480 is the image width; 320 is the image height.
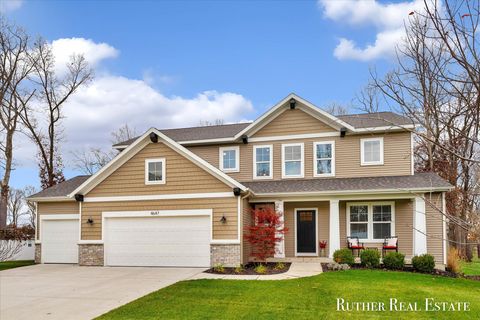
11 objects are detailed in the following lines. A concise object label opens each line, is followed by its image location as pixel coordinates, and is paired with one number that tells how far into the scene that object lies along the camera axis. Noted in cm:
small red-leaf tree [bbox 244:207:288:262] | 1491
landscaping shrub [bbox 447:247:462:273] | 1534
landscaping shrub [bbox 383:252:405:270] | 1476
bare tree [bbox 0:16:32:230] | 2775
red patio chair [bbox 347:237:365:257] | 1670
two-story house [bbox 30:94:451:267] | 1571
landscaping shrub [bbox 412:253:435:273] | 1444
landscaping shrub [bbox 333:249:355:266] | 1502
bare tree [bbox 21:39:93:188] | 2984
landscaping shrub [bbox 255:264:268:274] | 1391
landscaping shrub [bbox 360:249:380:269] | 1494
